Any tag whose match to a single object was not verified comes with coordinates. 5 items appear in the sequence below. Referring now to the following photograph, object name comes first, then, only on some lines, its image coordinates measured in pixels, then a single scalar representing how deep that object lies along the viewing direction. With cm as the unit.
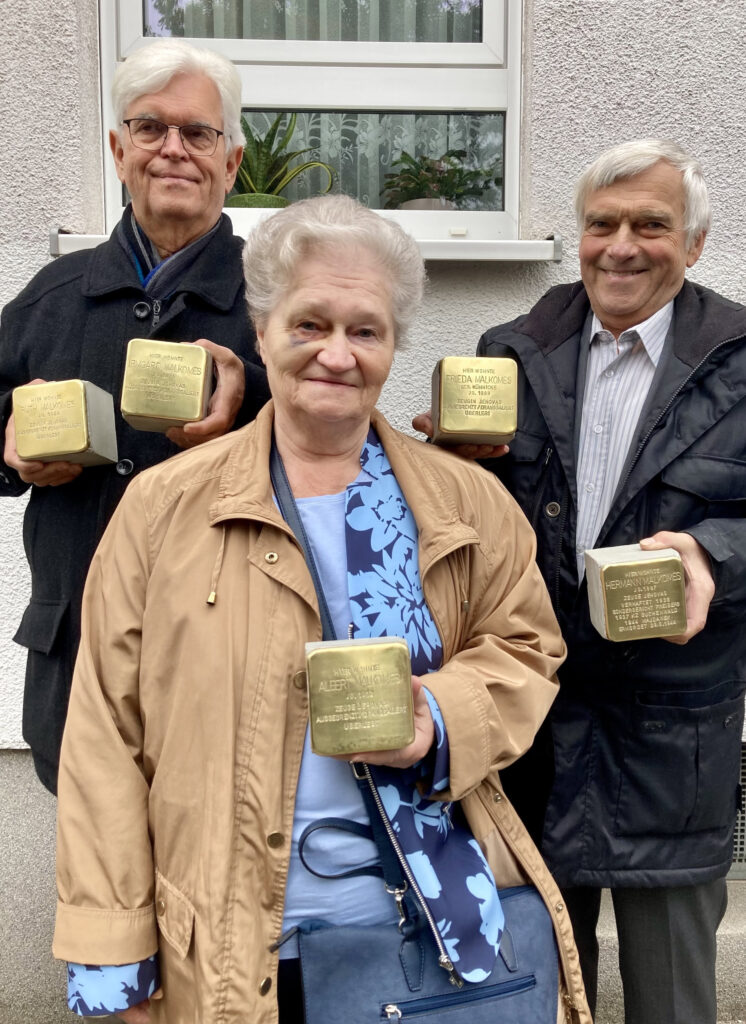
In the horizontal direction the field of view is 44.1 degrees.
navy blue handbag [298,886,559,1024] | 143
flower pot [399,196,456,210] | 330
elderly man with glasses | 192
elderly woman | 143
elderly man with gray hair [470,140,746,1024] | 195
